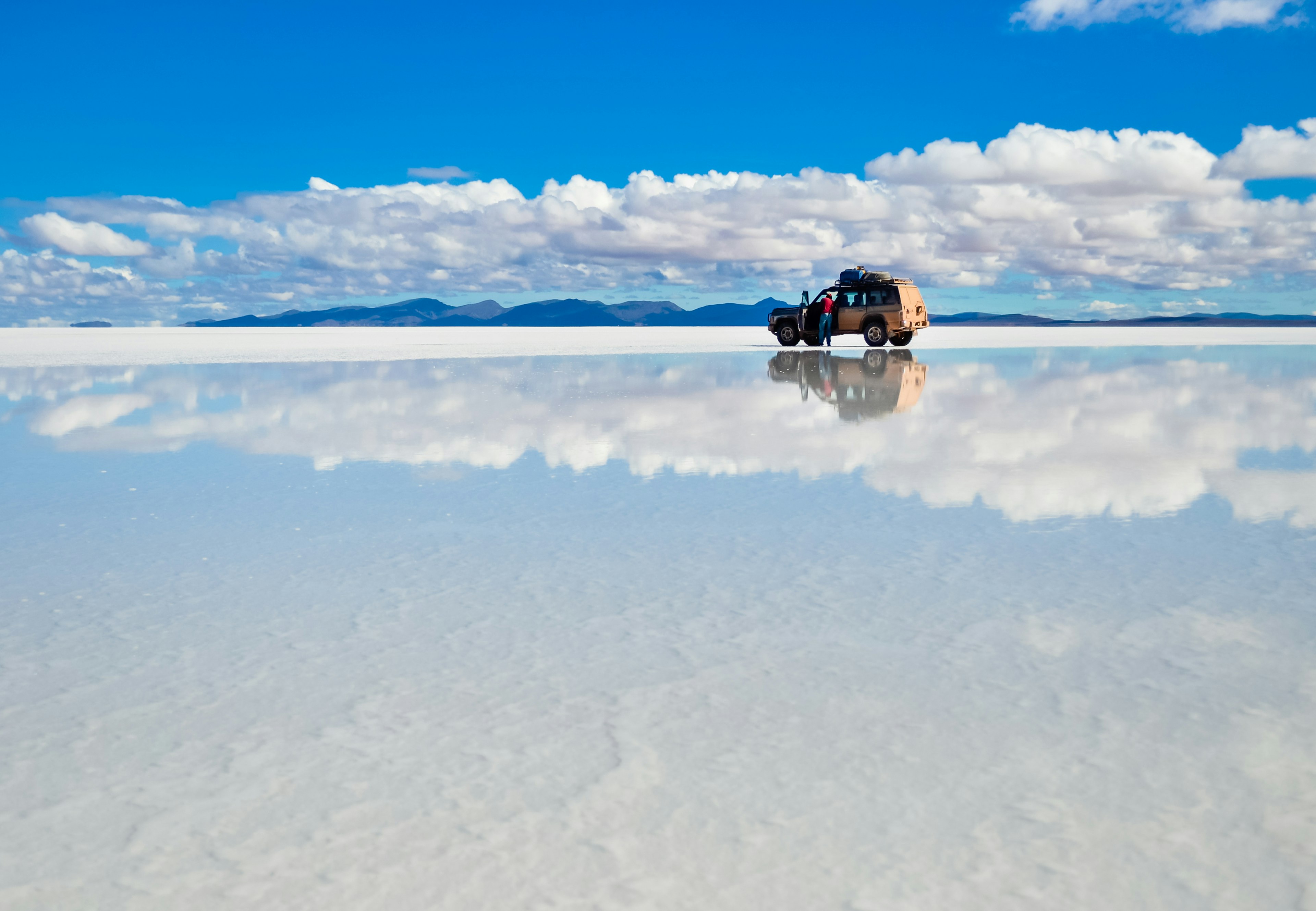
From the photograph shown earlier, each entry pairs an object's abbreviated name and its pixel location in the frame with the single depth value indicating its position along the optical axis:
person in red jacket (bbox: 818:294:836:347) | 33.88
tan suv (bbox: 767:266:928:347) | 33.12
